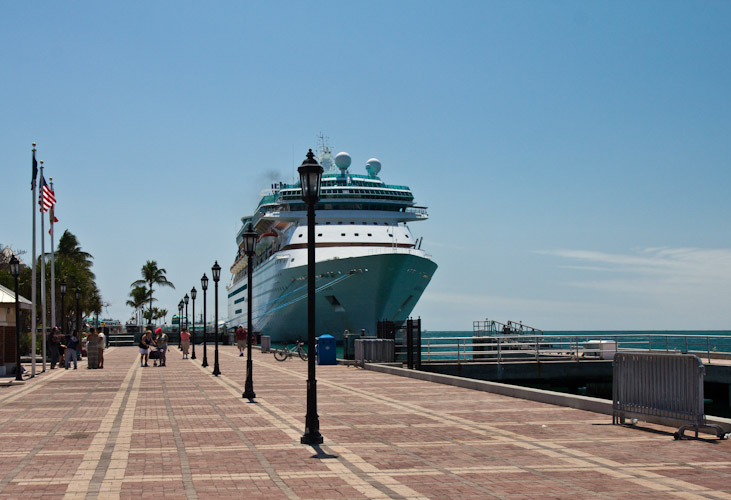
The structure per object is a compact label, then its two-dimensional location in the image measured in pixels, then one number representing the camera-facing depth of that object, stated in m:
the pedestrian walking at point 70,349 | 29.72
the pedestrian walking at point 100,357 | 30.73
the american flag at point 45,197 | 27.84
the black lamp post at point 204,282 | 34.34
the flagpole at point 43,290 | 27.00
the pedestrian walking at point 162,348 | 31.61
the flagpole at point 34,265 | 25.11
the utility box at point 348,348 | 33.00
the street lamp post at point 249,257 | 17.03
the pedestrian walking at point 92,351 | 30.08
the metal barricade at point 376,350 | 27.64
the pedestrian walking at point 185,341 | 39.84
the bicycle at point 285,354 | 34.97
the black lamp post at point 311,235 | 11.25
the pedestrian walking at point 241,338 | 44.69
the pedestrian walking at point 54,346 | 30.12
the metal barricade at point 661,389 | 10.29
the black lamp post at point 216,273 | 28.87
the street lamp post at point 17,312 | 22.59
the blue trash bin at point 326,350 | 29.89
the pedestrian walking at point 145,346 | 31.67
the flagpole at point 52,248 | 31.94
